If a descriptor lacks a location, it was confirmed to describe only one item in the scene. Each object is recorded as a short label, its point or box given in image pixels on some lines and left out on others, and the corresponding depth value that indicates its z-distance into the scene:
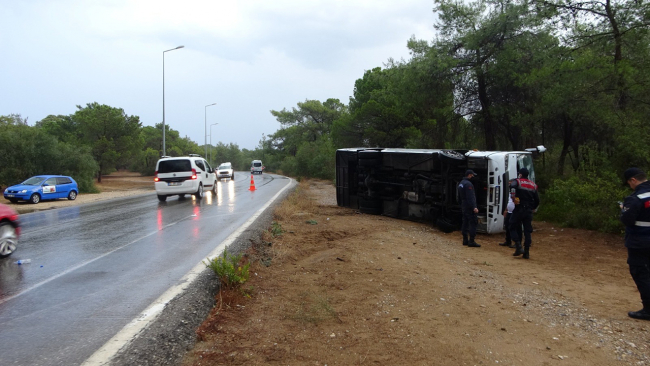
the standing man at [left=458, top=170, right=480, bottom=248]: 9.42
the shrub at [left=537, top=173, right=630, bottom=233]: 10.84
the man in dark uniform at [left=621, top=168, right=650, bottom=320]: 4.87
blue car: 20.27
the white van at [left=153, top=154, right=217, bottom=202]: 18.75
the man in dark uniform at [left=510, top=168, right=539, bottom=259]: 8.46
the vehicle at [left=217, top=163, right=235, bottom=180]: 45.62
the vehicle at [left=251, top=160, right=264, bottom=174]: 62.75
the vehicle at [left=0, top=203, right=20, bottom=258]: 7.63
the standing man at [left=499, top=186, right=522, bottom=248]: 9.54
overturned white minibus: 10.39
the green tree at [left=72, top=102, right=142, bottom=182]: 45.47
